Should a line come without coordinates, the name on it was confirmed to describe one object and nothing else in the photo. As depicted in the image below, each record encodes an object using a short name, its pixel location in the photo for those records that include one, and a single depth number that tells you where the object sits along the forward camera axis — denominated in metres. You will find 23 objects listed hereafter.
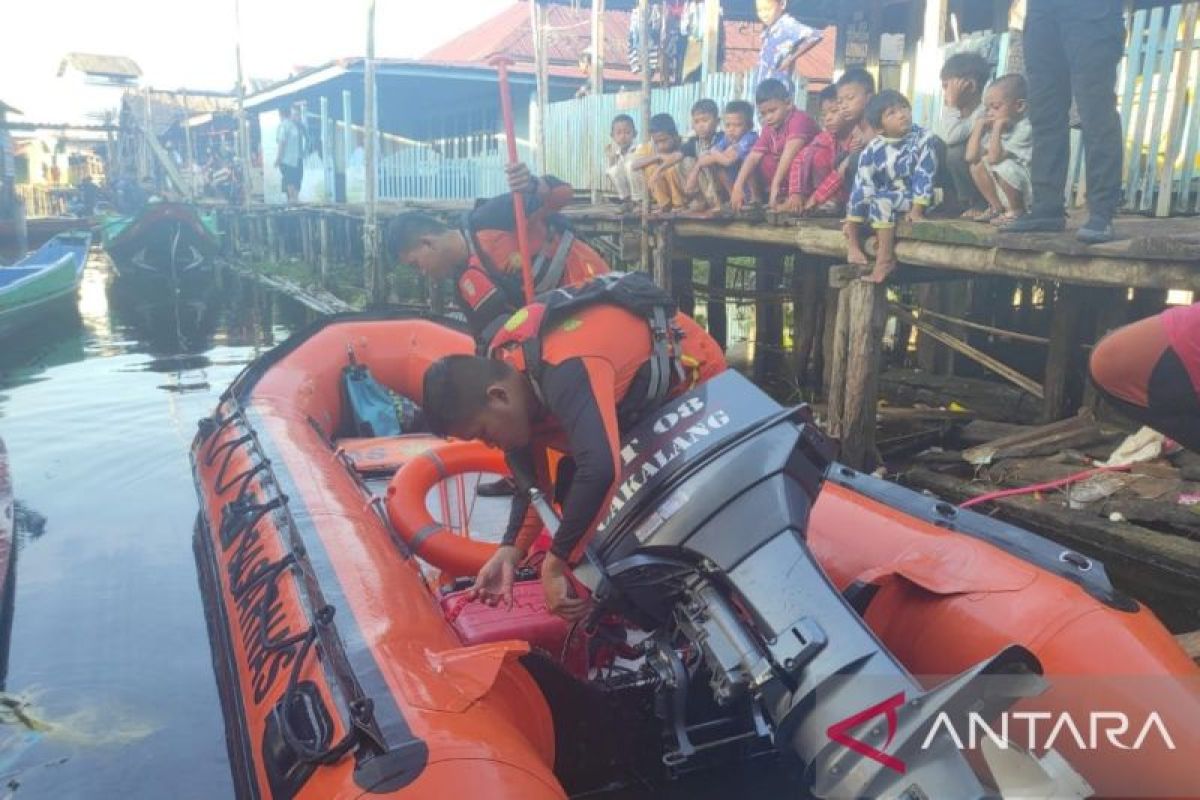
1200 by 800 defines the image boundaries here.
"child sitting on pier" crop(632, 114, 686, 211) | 7.87
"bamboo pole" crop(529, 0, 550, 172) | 10.48
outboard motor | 1.79
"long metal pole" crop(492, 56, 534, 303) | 4.30
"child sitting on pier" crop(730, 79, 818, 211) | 6.75
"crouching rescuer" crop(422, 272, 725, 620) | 2.24
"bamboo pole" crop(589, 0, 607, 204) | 11.61
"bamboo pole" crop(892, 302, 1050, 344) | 6.30
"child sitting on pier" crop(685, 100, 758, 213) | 7.38
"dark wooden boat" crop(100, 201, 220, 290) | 20.28
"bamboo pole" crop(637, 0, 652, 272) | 7.82
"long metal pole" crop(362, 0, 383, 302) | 12.36
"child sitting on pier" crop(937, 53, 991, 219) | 5.86
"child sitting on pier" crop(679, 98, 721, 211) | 7.64
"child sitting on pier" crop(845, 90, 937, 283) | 5.47
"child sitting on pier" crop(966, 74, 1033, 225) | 5.39
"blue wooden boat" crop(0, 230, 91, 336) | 12.56
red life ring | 3.18
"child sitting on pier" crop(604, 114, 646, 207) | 8.81
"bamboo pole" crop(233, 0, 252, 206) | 20.73
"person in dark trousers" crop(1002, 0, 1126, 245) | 4.09
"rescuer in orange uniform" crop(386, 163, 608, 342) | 4.37
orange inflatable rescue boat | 1.90
